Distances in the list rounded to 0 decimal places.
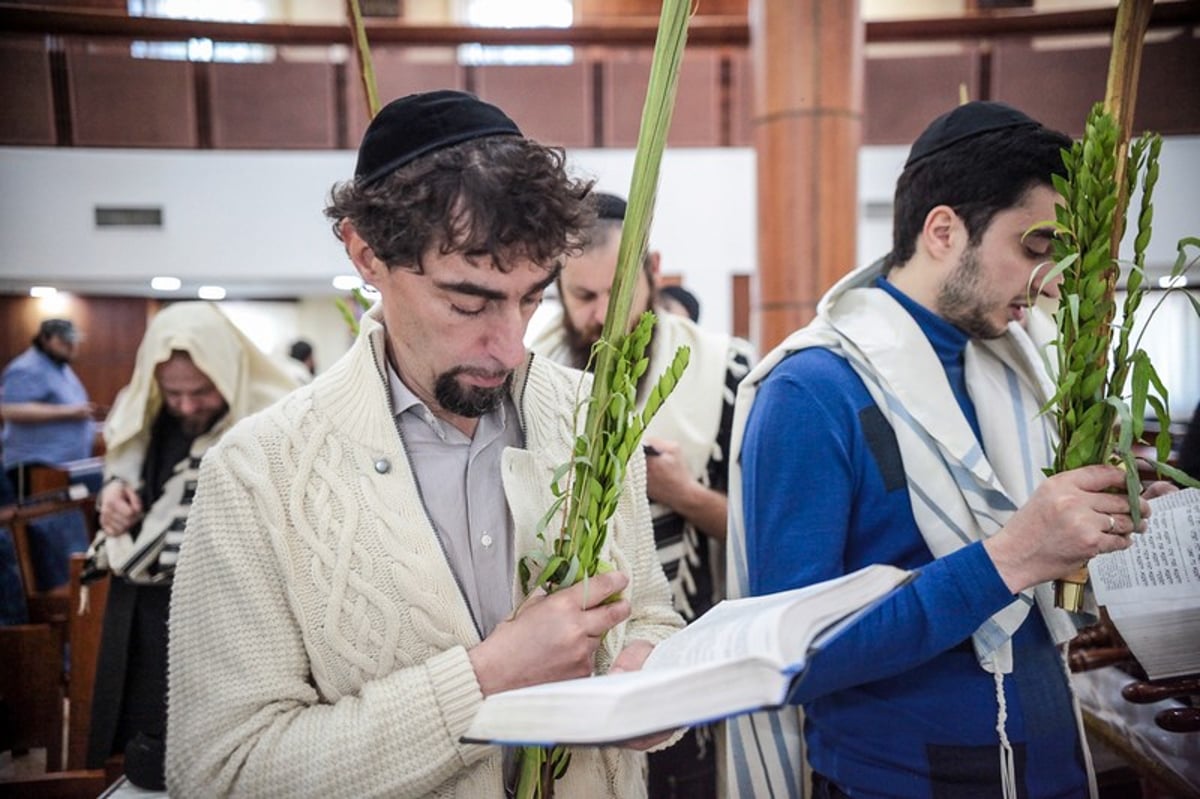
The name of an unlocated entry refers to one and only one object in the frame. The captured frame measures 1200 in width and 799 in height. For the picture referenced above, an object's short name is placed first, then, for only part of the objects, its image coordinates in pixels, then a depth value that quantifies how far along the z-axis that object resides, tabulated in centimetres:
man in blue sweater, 111
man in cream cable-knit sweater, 89
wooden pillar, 361
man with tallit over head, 237
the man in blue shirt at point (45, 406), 553
